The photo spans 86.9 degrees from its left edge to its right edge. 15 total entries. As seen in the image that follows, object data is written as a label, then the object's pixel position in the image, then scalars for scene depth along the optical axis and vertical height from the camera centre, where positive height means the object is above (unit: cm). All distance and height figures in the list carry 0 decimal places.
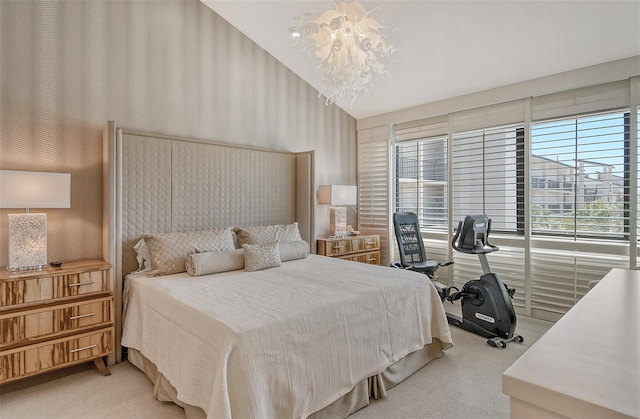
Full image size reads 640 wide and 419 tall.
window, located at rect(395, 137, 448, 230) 473 +42
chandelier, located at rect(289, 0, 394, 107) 227 +116
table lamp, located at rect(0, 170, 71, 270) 242 +3
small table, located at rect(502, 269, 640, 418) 58 -33
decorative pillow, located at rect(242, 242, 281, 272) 314 -46
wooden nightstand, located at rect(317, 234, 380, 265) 453 -55
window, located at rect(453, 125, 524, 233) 397 +41
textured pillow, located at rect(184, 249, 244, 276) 290 -48
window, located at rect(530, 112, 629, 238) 332 +34
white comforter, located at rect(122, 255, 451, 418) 167 -75
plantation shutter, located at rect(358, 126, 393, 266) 517 +36
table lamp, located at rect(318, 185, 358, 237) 469 +10
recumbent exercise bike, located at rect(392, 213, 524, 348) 315 -87
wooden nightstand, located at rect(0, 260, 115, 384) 230 -81
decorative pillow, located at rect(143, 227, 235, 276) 294 -36
